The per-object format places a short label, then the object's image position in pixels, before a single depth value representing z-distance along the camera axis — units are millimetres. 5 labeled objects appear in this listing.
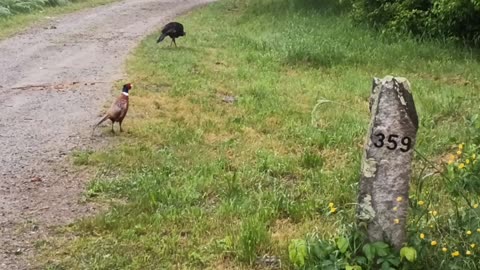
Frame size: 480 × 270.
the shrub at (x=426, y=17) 12648
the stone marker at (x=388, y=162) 3906
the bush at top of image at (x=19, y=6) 18656
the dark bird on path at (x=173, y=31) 14094
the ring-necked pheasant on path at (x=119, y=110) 7492
